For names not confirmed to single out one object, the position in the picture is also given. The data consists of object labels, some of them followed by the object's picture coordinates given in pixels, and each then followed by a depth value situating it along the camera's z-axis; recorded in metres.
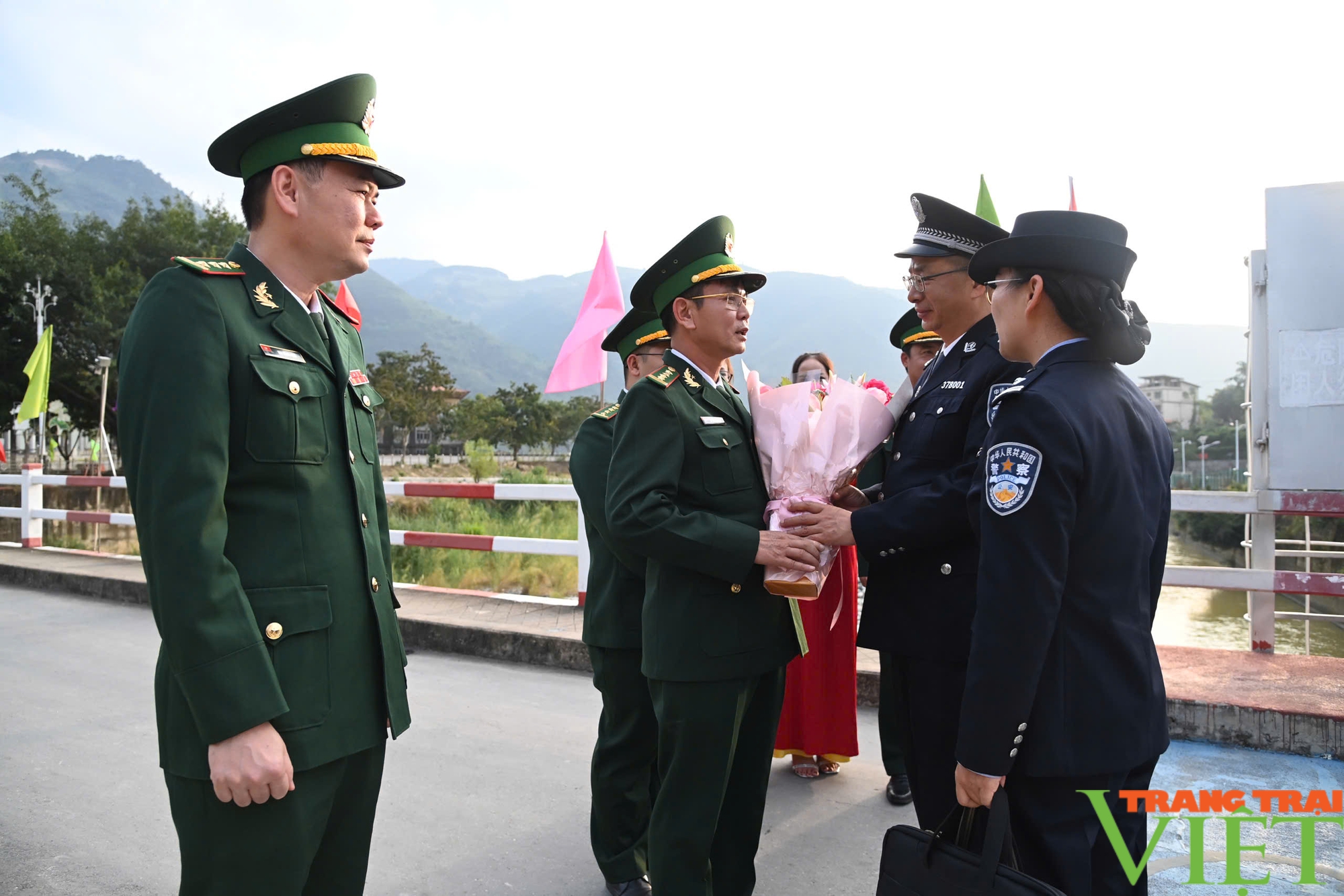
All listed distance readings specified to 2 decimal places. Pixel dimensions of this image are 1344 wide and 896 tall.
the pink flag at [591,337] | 8.32
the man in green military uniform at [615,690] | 2.80
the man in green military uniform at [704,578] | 2.25
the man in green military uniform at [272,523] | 1.41
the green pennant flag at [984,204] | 5.79
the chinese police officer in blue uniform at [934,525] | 2.23
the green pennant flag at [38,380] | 15.18
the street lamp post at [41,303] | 25.23
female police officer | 1.65
